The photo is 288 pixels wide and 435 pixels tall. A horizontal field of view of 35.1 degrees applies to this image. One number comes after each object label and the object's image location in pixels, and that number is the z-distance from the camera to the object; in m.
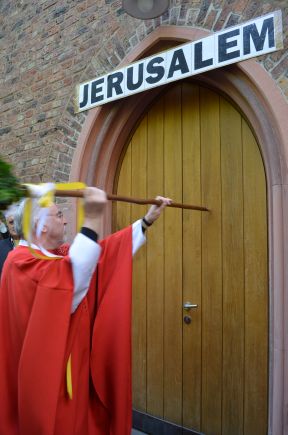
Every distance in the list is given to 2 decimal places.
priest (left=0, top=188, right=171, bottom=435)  2.16
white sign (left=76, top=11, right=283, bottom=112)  3.12
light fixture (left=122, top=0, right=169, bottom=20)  3.58
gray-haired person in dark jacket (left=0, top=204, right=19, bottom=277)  3.89
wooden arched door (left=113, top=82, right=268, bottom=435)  3.42
